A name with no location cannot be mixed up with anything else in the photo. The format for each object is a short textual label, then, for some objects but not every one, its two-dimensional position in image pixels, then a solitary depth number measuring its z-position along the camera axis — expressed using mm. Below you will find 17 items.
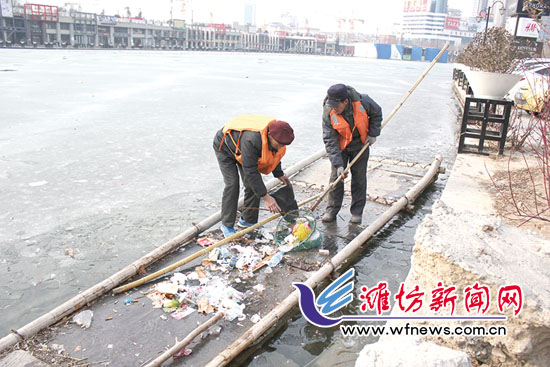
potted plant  7594
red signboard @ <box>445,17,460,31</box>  145750
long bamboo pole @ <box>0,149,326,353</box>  2947
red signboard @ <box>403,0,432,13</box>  153000
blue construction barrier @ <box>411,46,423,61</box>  100738
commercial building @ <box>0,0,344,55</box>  58906
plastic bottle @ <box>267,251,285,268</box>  4082
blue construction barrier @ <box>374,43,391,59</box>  102375
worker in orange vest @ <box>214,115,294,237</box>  3961
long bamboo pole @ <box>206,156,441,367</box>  2785
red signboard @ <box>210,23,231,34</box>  101250
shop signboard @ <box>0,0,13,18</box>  55062
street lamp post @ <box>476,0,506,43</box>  16500
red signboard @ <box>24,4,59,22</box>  59281
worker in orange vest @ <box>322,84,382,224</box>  4426
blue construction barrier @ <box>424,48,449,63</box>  95500
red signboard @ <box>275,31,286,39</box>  118469
